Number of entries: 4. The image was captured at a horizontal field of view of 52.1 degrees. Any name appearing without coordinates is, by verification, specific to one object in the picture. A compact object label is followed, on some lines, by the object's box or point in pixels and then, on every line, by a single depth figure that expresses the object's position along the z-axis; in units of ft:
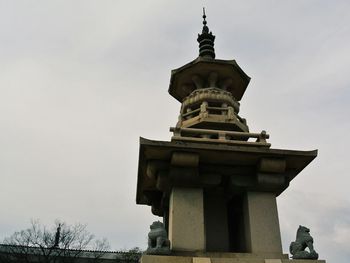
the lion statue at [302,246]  28.19
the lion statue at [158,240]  27.02
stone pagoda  29.19
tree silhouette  121.19
